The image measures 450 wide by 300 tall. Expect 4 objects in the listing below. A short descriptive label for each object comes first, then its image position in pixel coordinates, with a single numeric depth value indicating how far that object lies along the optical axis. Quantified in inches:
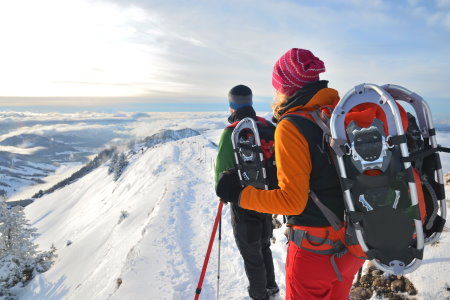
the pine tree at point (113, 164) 3241.1
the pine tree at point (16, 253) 833.5
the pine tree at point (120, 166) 2911.2
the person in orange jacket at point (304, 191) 95.4
